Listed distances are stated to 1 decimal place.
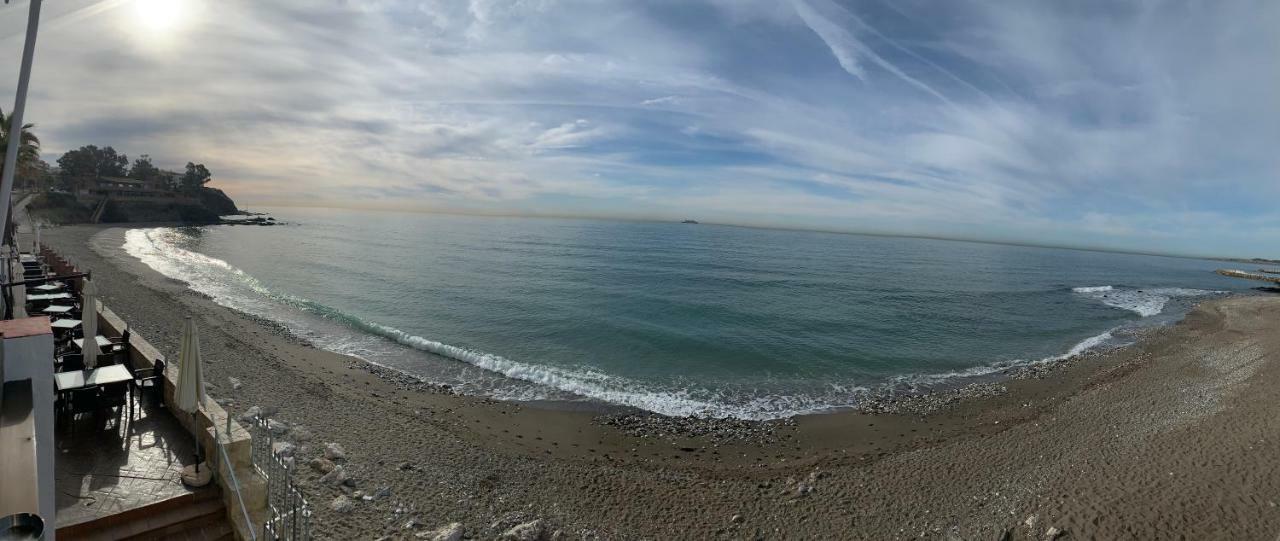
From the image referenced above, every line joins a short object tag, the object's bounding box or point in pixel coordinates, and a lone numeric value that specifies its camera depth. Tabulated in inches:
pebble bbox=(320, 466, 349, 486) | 400.8
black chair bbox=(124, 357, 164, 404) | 349.1
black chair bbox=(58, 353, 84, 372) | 368.2
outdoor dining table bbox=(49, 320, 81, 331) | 466.9
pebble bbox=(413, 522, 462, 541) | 355.6
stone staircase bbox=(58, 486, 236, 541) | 233.0
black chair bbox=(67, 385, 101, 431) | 315.9
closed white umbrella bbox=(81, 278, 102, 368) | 362.6
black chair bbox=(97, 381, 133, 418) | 328.2
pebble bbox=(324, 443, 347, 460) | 441.7
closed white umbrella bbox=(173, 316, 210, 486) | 265.4
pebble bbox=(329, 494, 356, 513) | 371.9
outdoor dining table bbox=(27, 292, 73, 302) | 564.1
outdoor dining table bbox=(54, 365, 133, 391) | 311.9
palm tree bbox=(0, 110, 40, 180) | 1390.3
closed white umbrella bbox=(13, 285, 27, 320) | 463.1
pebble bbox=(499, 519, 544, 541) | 362.9
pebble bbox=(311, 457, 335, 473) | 416.5
